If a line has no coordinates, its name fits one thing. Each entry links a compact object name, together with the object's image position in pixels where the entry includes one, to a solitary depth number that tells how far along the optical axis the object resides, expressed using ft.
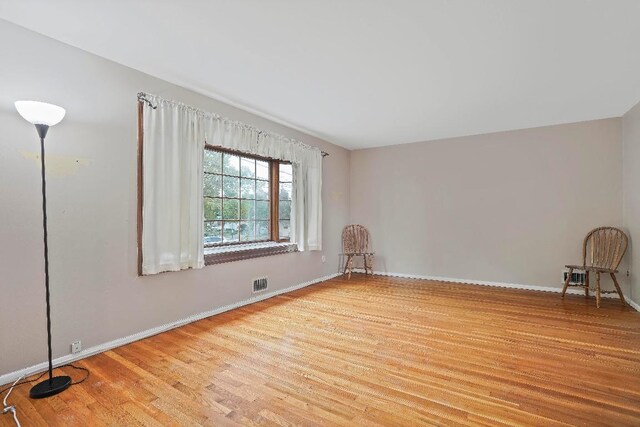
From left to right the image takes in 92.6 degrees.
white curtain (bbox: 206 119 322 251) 12.01
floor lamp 6.12
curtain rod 9.02
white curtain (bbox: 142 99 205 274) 9.12
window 11.75
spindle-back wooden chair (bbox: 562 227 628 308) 12.73
